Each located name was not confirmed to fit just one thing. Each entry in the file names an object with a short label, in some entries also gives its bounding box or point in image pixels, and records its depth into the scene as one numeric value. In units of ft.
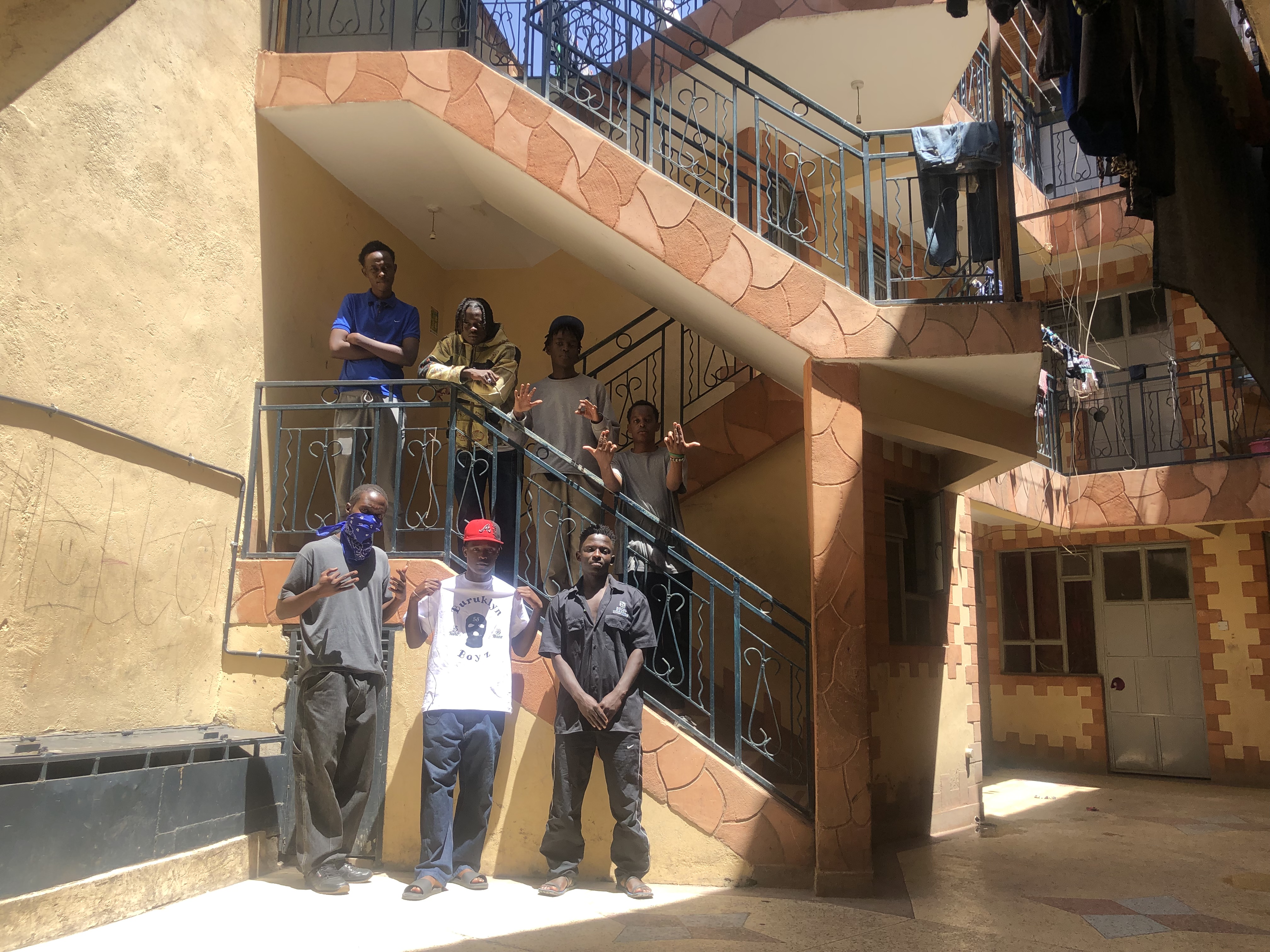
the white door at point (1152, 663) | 36.09
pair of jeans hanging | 18.72
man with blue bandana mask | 15.12
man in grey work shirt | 16.17
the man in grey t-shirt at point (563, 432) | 19.06
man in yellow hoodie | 19.53
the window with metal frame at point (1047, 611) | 39.27
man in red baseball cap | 15.70
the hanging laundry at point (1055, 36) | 13.01
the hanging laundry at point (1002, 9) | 12.85
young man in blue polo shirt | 19.56
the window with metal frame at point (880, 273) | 28.25
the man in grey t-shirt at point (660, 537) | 18.78
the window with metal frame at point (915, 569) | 25.89
